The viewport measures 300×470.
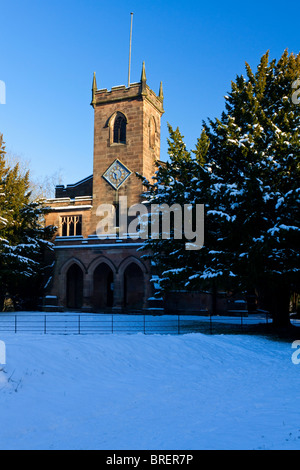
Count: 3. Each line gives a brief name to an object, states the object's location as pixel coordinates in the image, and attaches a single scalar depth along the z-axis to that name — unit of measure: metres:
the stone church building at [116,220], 30.97
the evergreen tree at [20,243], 28.58
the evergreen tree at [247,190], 17.16
